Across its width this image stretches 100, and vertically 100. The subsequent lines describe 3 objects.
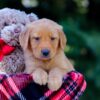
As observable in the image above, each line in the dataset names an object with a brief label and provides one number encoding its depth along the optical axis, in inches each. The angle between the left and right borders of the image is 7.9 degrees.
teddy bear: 112.8
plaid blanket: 107.7
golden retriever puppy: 108.0
